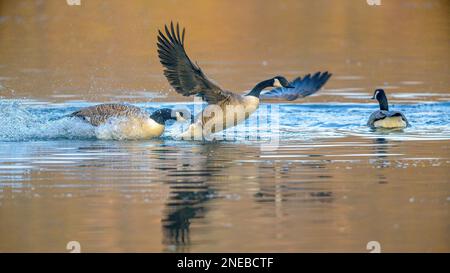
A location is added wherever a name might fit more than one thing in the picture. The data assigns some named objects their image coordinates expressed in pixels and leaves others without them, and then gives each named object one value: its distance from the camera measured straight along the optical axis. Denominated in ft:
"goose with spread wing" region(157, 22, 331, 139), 40.86
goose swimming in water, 45.70
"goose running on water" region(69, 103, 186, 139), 42.27
